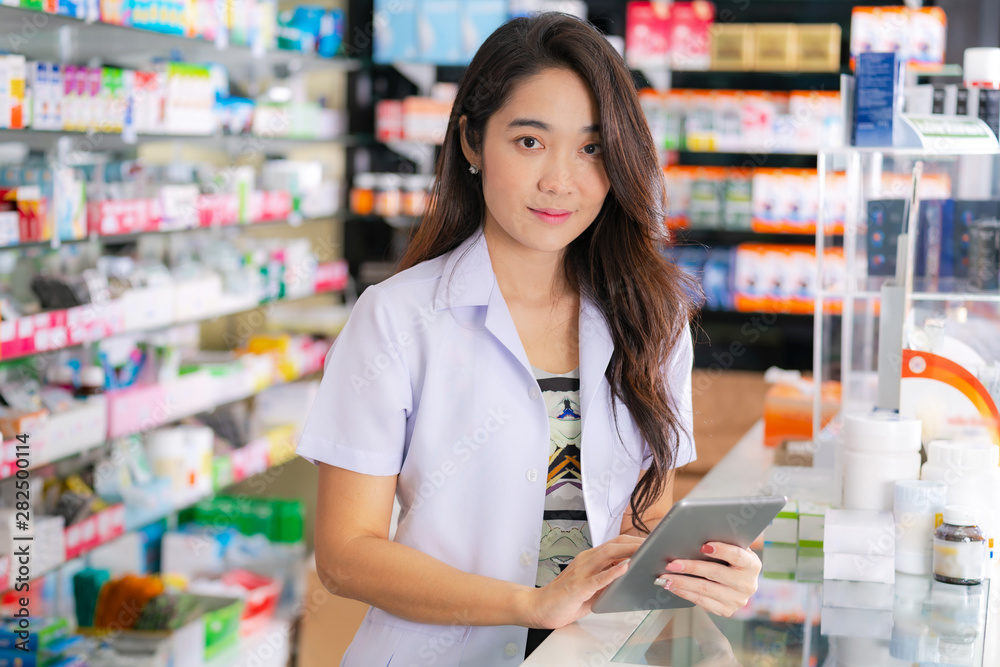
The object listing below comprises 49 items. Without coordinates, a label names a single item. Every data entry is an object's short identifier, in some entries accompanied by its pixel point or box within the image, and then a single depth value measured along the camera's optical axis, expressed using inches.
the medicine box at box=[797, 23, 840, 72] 185.3
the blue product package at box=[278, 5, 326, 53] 168.7
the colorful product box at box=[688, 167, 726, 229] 193.8
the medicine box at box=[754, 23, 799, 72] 187.2
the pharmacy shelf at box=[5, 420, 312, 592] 111.4
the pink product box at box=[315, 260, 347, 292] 182.9
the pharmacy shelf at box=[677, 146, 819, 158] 188.9
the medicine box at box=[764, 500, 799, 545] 70.1
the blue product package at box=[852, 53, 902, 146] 77.2
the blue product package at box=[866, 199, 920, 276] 81.4
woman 54.7
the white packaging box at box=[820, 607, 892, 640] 54.6
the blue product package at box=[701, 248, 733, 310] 195.3
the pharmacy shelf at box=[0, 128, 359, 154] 111.3
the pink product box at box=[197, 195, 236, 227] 142.1
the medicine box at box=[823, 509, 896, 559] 62.3
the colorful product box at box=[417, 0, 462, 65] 193.8
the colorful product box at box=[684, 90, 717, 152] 190.9
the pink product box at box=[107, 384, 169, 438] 122.4
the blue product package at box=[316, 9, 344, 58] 179.5
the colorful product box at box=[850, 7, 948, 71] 177.8
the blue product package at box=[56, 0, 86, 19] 107.0
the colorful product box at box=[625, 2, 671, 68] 191.6
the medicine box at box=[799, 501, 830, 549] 68.6
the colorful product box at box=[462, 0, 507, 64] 192.1
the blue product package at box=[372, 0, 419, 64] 196.4
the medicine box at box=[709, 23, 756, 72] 188.9
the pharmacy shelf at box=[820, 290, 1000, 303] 74.5
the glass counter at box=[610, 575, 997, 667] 51.3
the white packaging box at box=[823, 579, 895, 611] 59.0
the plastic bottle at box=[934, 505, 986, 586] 59.9
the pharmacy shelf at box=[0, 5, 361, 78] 109.8
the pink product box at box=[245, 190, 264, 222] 154.8
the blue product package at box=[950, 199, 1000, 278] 78.8
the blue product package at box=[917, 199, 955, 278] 79.8
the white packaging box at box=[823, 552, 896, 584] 62.1
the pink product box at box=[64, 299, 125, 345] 113.2
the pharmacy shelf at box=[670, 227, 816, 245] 193.8
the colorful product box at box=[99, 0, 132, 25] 115.4
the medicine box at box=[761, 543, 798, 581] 64.7
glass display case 70.2
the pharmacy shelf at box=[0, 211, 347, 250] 109.7
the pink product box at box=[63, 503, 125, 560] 114.7
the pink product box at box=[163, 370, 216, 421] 135.4
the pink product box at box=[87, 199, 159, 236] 118.9
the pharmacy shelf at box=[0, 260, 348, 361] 105.0
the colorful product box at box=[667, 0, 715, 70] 189.9
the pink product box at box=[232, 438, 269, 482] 151.9
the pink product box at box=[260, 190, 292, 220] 160.2
